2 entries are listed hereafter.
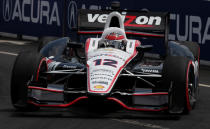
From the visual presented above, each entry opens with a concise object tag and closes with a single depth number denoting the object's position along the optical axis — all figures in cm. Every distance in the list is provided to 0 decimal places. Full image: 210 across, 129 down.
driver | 2237
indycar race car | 1903
